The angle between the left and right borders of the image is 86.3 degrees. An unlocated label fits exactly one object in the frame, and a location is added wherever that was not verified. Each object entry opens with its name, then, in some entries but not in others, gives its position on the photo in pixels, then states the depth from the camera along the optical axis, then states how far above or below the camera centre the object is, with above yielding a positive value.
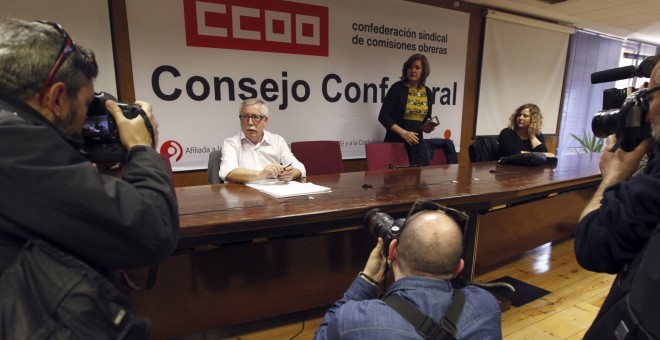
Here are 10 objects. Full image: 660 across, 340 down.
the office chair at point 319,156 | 2.82 -0.39
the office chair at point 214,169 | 2.33 -0.41
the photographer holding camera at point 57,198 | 0.54 -0.15
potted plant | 5.73 -0.51
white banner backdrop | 2.88 +0.42
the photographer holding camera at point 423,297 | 0.73 -0.41
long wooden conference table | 1.39 -0.62
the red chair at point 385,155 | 2.92 -0.39
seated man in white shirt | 2.03 -0.30
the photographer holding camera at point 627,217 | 0.67 -0.22
